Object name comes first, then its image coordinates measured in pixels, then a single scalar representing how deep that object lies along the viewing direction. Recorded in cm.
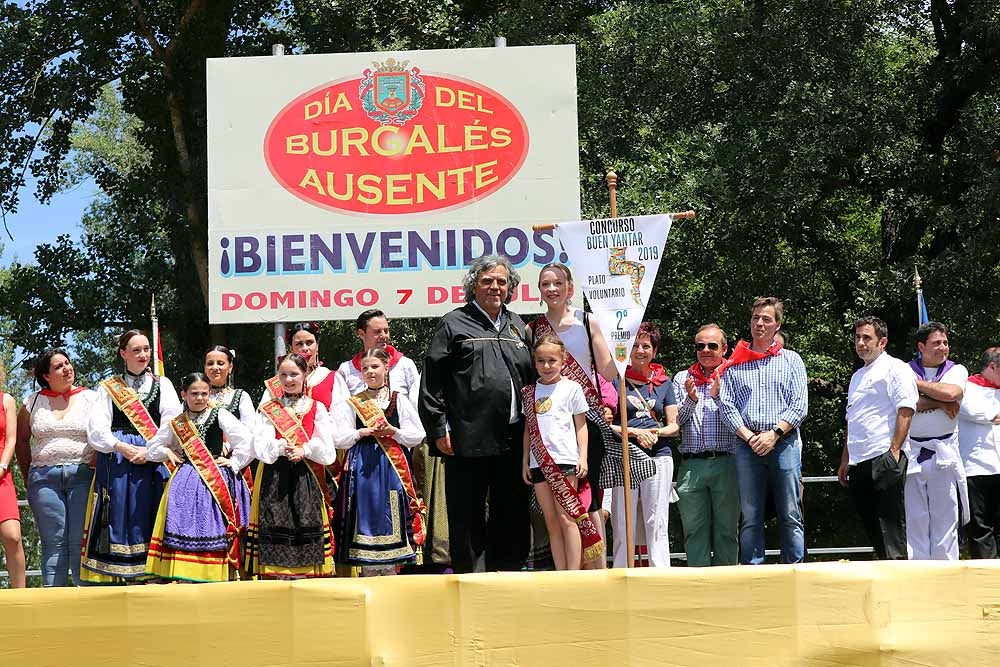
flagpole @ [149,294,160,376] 860
